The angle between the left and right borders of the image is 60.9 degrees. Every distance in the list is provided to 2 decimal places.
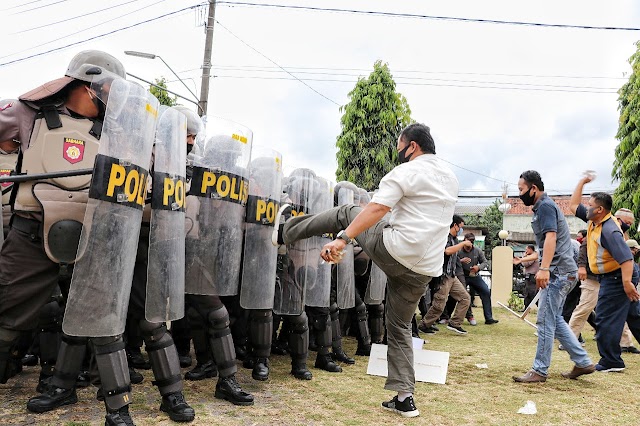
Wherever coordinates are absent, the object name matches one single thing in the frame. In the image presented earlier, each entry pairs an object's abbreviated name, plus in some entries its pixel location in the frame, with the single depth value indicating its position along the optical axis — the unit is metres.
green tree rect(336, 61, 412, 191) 15.35
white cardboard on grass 4.63
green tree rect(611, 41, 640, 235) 12.89
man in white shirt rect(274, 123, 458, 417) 3.44
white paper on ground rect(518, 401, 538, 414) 3.79
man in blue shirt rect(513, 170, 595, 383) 4.75
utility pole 13.77
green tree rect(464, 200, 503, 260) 31.62
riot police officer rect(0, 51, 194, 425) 2.85
